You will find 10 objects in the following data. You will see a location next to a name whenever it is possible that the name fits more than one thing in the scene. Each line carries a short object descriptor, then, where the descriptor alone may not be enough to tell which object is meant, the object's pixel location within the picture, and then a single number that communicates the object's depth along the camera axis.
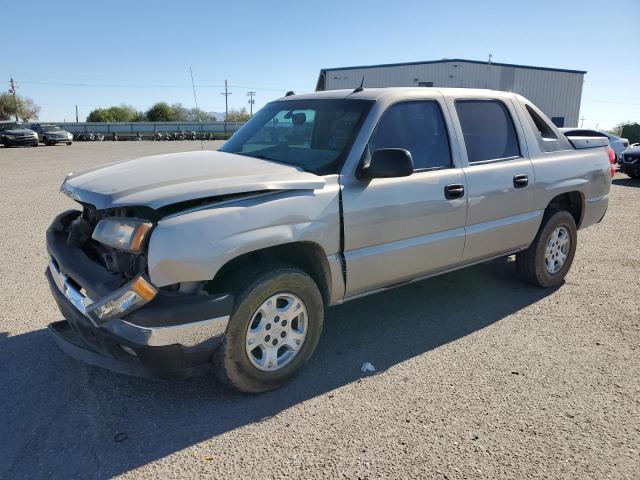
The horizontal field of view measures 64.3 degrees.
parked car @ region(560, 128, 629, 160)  16.20
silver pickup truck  2.75
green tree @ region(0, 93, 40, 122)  86.44
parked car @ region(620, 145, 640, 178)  14.77
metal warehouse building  35.69
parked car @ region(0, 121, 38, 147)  32.22
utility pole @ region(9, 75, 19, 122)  83.12
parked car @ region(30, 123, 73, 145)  35.97
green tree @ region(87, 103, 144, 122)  100.06
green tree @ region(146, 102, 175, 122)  92.38
